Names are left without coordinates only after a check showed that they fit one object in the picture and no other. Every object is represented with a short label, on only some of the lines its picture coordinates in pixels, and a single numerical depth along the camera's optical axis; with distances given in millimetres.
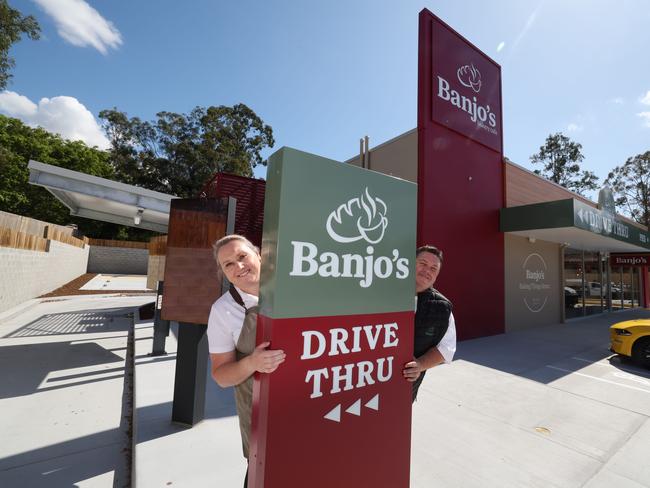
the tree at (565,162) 31094
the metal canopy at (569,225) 7367
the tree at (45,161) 25031
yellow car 5652
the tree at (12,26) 10383
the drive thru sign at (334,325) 1207
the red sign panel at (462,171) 7422
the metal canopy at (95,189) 4512
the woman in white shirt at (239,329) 1197
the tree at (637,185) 29727
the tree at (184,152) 24469
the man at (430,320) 1864
